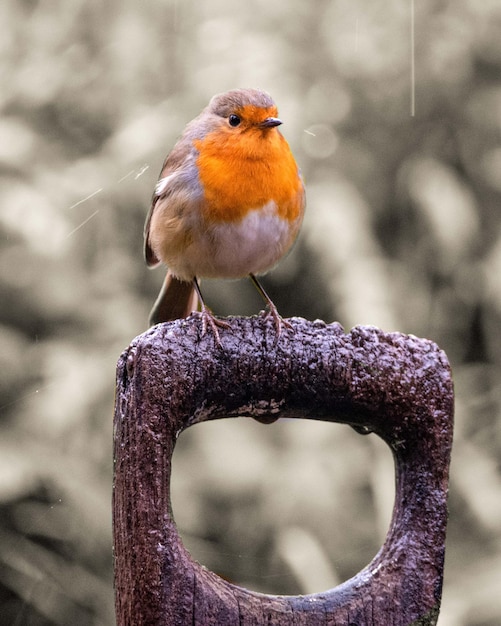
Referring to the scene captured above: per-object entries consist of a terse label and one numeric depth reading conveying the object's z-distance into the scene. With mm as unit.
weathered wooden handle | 3423
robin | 3515
